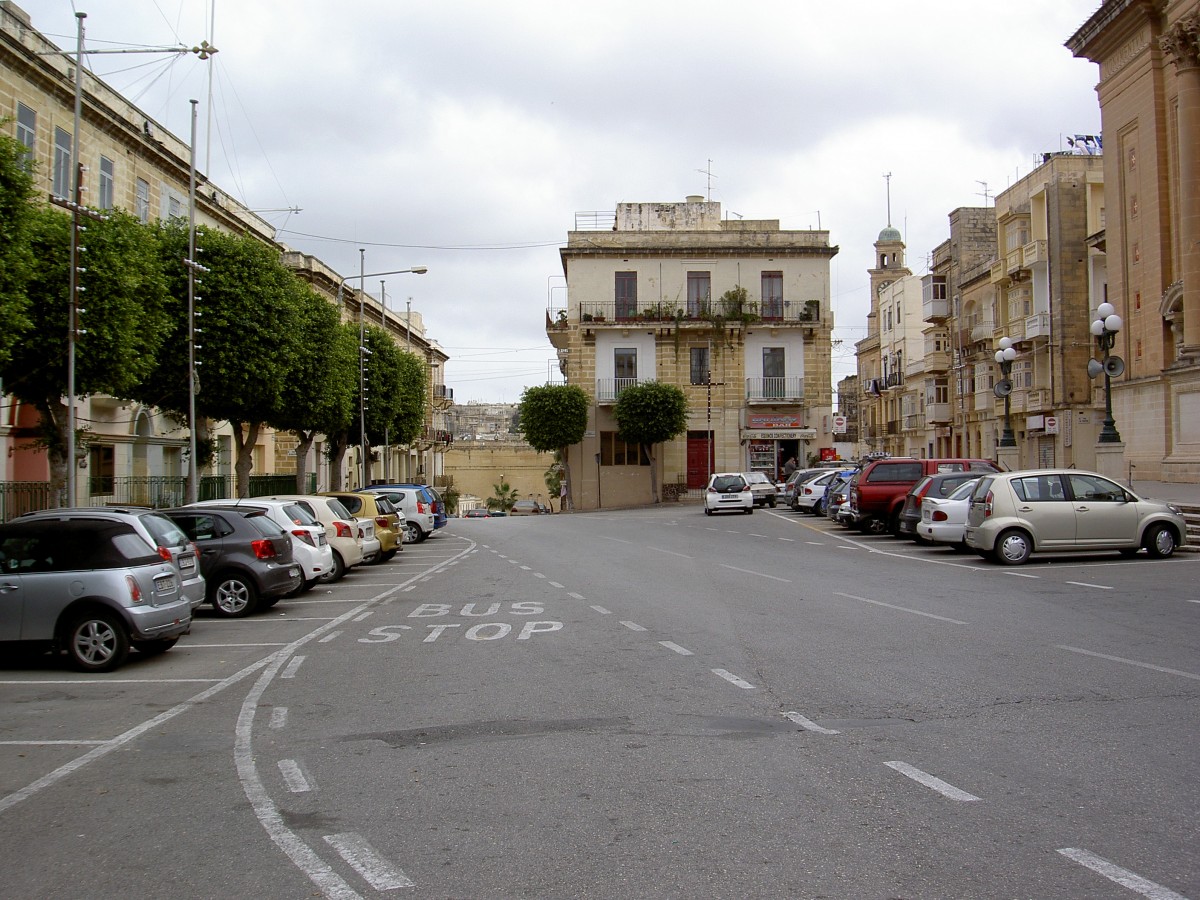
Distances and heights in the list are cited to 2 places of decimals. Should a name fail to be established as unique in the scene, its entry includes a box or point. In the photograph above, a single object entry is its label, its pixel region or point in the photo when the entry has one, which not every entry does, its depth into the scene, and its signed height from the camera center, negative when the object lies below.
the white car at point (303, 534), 17.23 -1.13
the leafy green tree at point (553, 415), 54.00 +2.48
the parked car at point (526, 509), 70.25 -2.98
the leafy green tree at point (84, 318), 19.30 +2.78
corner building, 56.78 +6.62
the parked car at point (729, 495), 41.25 -1.28
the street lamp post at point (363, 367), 41.69 +4.00
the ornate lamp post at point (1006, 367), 33.91 +2.98
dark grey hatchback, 15.56 -1.33
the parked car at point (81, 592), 10.88 -1.26
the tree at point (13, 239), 15.62 +3.43
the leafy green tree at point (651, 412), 52.94 +2.52
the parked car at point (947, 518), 21.81 -1.20
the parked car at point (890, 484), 28.03 -0.63
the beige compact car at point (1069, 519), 18.92 -1.08
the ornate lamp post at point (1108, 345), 26.22 +2.82
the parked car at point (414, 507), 31.33 -1.24
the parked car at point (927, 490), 23.77 -0.69
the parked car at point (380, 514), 23.91 -1.09
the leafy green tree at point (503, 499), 84.12 -2.78
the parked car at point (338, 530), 20.36 -1.25
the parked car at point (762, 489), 46.47 -1.19
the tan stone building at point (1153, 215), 31.47 +7.70
